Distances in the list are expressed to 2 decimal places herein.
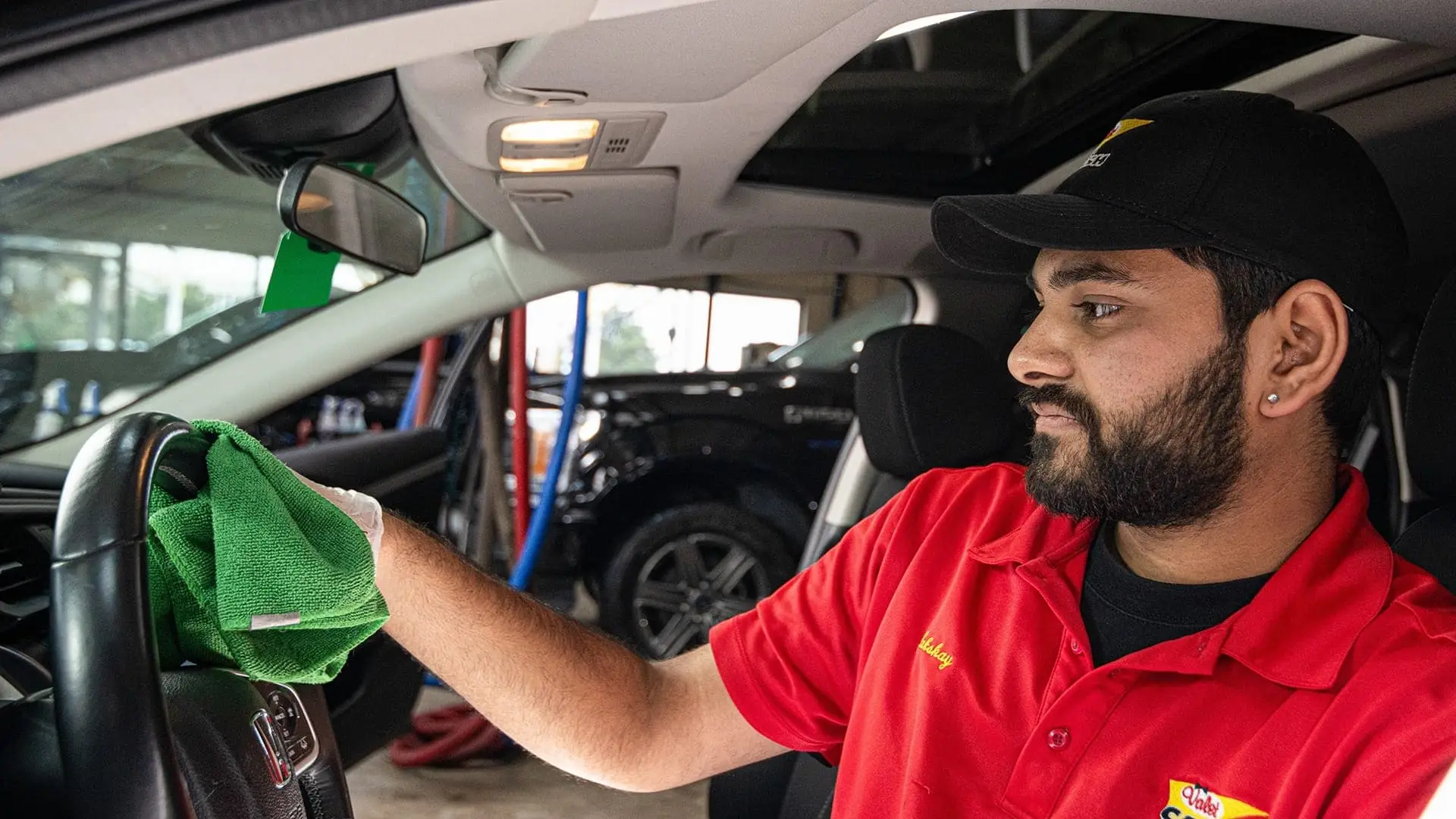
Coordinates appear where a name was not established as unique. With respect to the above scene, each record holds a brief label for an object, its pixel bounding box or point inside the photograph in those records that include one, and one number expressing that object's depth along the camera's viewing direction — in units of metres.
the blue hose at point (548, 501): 3.96
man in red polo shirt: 1.26
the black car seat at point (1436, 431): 1.42
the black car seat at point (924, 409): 2.12
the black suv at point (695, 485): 4.43
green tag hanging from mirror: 1.51
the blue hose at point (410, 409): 4.16
